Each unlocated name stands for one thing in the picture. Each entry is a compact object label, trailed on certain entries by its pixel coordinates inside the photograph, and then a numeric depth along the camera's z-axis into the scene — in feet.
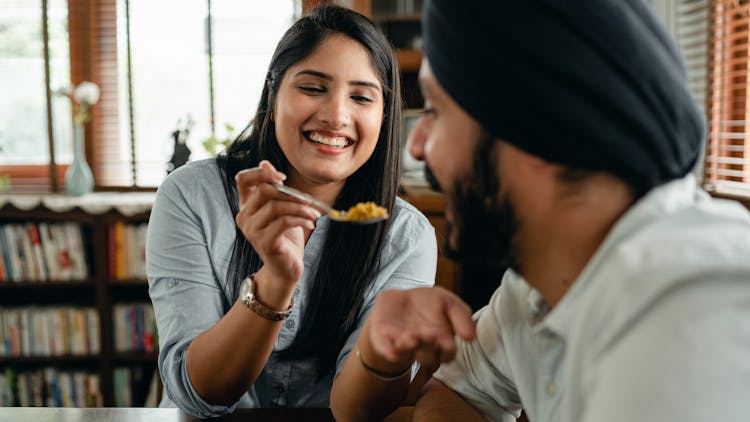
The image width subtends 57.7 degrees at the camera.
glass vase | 11.14
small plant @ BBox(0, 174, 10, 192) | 11.50
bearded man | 1.90
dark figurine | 11.11
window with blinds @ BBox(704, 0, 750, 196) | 8.55
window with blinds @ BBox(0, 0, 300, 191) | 11.82
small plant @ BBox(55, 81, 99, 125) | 11.15
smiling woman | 4.62
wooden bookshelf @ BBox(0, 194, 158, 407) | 10.48
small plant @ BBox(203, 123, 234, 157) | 11.07
